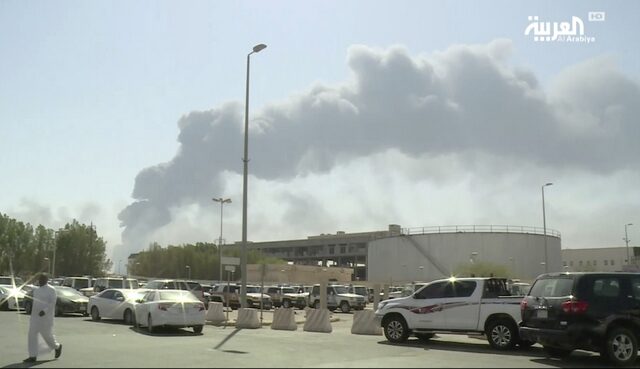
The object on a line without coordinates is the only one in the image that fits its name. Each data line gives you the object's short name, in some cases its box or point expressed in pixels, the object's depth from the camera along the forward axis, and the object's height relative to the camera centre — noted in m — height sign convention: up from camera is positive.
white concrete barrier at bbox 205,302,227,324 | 24.66 -1.88
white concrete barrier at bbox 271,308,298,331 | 22.62 -1.95
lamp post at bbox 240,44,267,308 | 23.77 +2.35
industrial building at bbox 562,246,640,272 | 112.38 +1.87
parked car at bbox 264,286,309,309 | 45.33 -2.15
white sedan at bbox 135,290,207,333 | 19.39 -1.38
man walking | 12.14 -1.08
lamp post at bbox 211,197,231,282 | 64.31 +6.92
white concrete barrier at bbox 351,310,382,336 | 21.00 -1.93
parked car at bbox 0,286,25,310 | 32.31 -1.69
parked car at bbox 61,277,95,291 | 38.59 -1.01
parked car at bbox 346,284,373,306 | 42.72 -1.58
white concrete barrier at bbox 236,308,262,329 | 22.75 -1.94
